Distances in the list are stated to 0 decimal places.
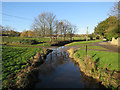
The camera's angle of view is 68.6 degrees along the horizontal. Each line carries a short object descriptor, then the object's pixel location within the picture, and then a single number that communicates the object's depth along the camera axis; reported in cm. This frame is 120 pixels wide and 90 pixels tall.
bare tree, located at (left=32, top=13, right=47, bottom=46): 3409
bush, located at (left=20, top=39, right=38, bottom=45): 3087
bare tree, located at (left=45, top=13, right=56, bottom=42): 3586
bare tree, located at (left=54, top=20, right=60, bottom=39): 3750
